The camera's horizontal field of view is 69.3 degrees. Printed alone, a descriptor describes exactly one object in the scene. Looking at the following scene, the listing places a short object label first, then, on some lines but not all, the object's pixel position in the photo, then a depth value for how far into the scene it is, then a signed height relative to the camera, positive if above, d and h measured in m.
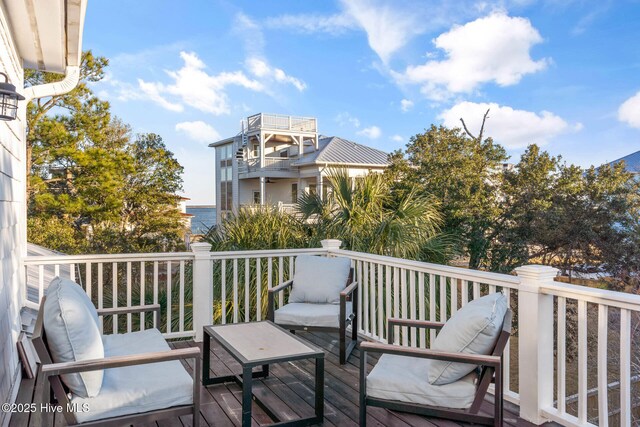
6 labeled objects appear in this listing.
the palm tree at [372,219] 7.02 -0.15
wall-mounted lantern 2.59 +0.63
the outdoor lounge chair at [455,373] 2.37 -0.87
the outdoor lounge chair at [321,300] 4.01 -0.84
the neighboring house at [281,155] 21.09 +2.60
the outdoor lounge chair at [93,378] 2.14 -0.83
